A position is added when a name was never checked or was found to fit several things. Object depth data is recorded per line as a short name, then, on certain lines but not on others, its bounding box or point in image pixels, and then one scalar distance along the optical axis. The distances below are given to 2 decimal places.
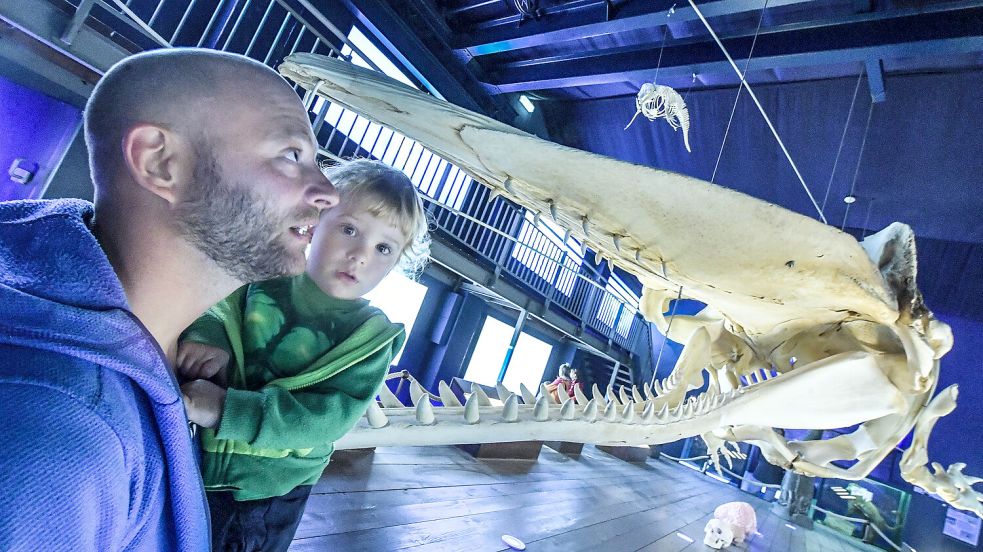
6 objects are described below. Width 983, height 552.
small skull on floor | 4.74
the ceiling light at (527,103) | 8.55
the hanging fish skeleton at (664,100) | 4.51
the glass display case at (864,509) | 7.41
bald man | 0.43
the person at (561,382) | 7.10
